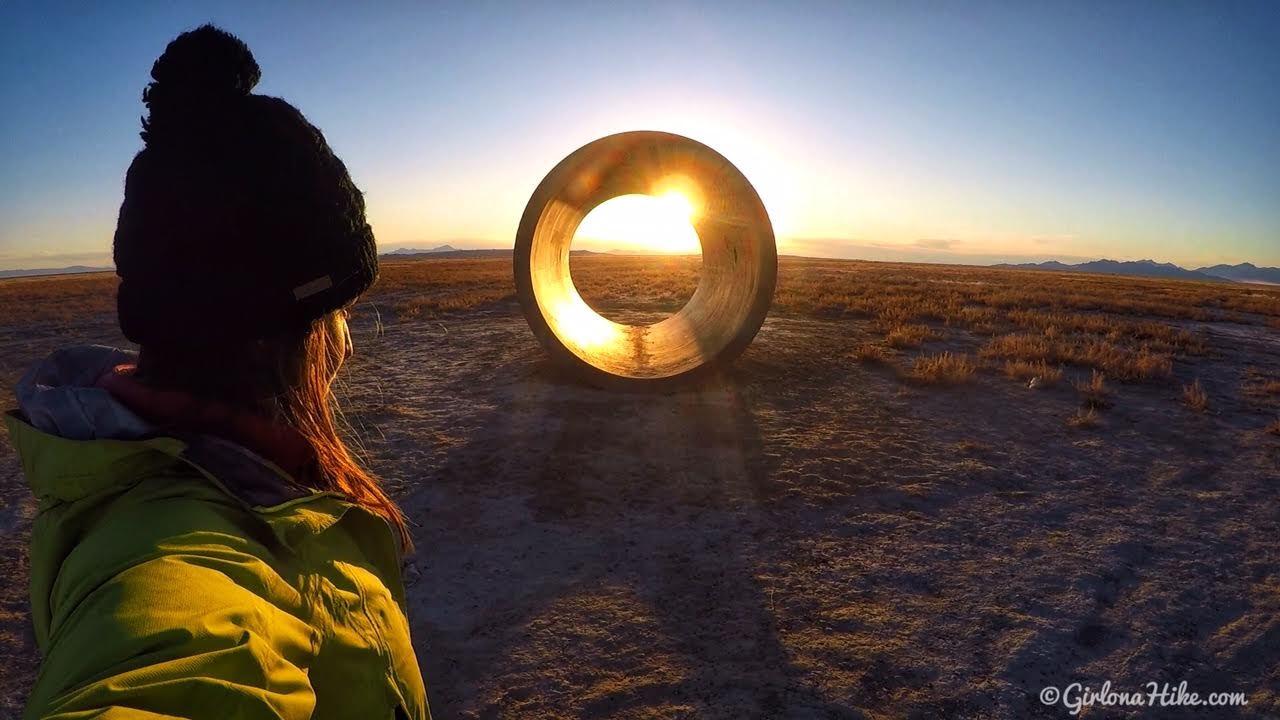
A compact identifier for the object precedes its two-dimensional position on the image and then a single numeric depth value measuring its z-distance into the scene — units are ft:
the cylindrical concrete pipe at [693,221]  22.91
